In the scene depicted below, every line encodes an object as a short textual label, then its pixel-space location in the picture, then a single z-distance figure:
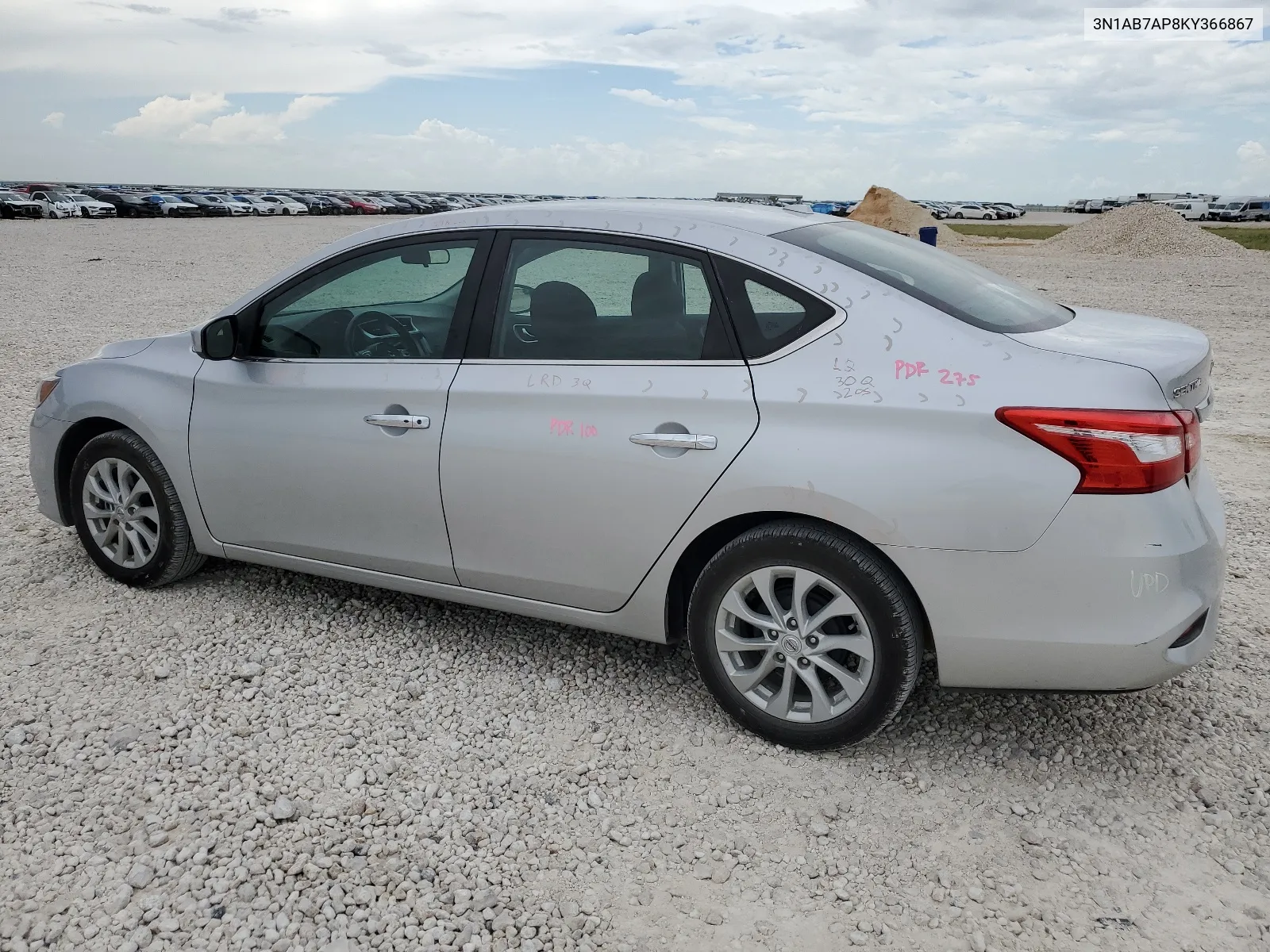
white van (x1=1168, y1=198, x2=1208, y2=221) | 78.44
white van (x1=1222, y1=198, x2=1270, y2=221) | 79.25
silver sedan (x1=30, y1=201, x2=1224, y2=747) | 2.91
